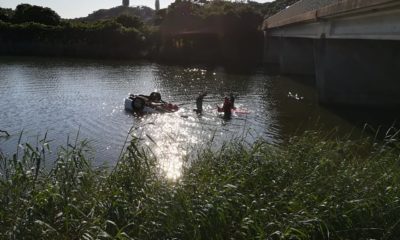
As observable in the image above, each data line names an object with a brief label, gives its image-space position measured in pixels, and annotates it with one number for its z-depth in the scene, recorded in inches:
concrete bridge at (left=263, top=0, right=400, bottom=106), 798.5
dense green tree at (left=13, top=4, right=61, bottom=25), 2476.6
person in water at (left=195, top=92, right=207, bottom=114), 815.7
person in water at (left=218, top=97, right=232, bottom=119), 780.6
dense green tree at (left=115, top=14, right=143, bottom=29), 2465.6
